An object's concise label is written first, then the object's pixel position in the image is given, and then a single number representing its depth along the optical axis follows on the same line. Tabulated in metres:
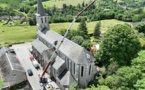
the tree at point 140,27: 96.00
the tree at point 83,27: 84.44
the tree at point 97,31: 89.06
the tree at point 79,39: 66.94
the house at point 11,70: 47.03
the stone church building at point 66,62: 42.61
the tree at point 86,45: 64.02
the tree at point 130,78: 35.66
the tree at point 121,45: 48.53
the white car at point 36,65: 56.84
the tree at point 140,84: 32.03
